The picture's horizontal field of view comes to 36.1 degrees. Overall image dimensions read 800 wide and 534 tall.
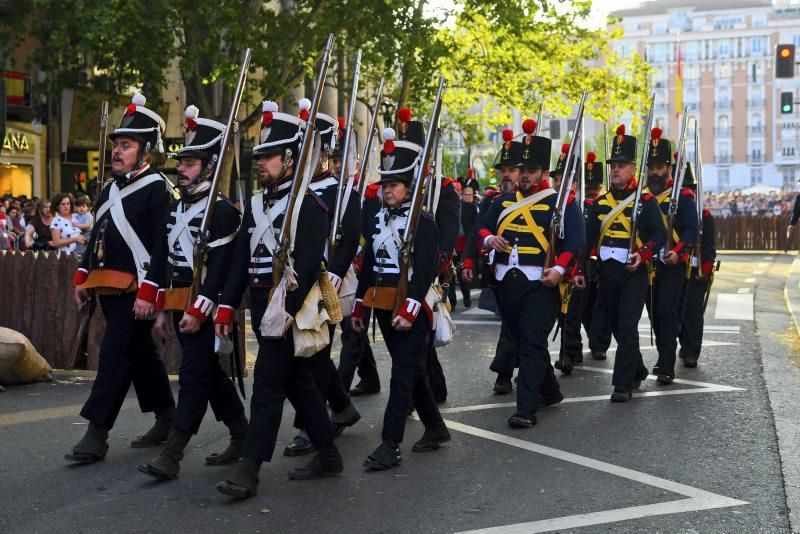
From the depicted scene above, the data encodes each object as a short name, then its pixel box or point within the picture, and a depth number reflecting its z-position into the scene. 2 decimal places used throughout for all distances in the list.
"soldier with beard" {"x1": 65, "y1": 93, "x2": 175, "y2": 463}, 7.23
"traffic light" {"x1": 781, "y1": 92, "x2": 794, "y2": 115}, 29.97
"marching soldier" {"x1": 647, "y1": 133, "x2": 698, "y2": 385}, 10.05
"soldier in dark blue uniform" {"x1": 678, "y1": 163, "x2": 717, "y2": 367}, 11.11
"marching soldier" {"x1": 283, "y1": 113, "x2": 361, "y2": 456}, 7.40
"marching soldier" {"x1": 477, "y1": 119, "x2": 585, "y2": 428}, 8.20
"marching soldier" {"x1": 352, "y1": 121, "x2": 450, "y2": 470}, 7.04
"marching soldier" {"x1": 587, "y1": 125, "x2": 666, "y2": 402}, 9.22
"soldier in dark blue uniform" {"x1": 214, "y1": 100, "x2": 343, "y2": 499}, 6.27
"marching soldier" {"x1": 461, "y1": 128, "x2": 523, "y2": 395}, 8.76
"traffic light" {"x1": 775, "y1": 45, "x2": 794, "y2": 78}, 27.88
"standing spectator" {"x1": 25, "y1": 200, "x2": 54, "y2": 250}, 16.06
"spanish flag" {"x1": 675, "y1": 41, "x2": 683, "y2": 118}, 49.08
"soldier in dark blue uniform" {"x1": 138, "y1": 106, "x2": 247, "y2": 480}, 6.61
